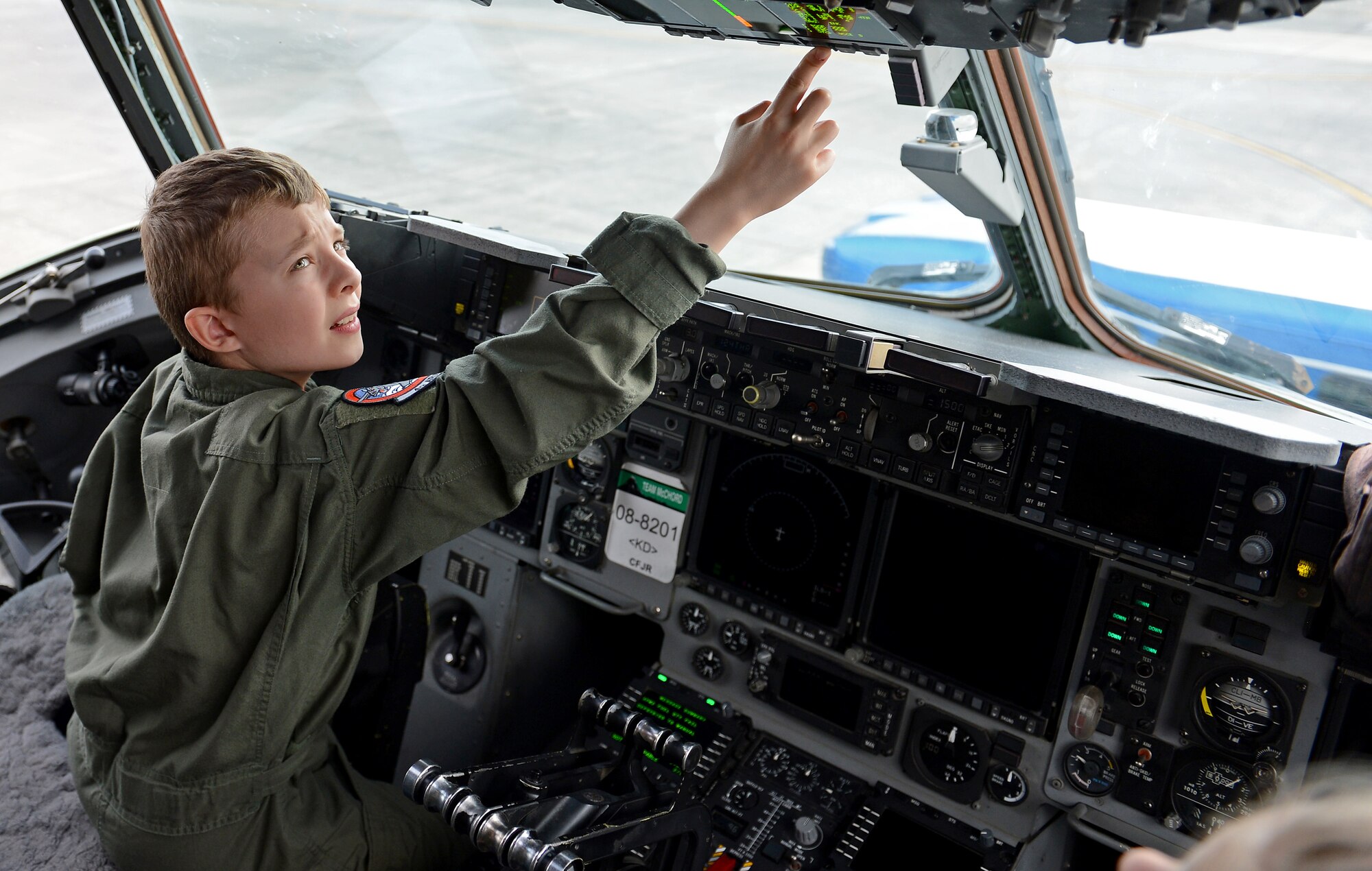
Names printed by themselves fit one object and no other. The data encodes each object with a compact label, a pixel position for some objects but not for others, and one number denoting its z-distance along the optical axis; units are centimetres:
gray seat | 182
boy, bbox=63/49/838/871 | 136
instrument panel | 198
